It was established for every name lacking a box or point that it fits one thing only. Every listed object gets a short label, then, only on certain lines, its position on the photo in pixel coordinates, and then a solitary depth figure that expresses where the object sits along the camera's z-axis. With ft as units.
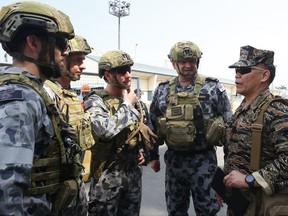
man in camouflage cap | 6.12
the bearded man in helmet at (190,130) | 9.49
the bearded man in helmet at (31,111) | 3.47
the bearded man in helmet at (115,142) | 7.91
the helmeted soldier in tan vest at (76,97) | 6.53
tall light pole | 104.83
